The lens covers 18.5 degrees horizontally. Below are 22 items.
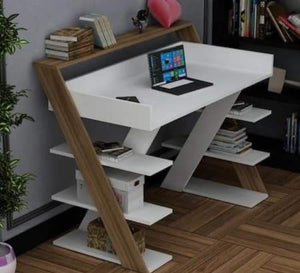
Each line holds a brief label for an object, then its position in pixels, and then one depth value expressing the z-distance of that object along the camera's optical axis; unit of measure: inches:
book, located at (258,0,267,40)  206.4
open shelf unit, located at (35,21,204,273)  156.9
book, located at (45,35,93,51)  164.9
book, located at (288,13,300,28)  201.5
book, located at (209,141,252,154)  192.3
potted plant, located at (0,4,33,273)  136.9
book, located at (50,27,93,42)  165.2
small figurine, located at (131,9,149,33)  185.8
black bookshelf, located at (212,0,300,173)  207.5
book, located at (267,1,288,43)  205.3
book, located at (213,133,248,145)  192.1
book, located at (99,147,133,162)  160.4
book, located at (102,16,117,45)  173.5
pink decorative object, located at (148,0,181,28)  190.1
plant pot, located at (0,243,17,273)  148.9
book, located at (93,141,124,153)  162.4
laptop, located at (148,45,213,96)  175.3
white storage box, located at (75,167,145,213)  162.1
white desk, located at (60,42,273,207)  157.5
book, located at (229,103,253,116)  191.3
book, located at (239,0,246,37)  207.8
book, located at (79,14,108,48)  171.2
